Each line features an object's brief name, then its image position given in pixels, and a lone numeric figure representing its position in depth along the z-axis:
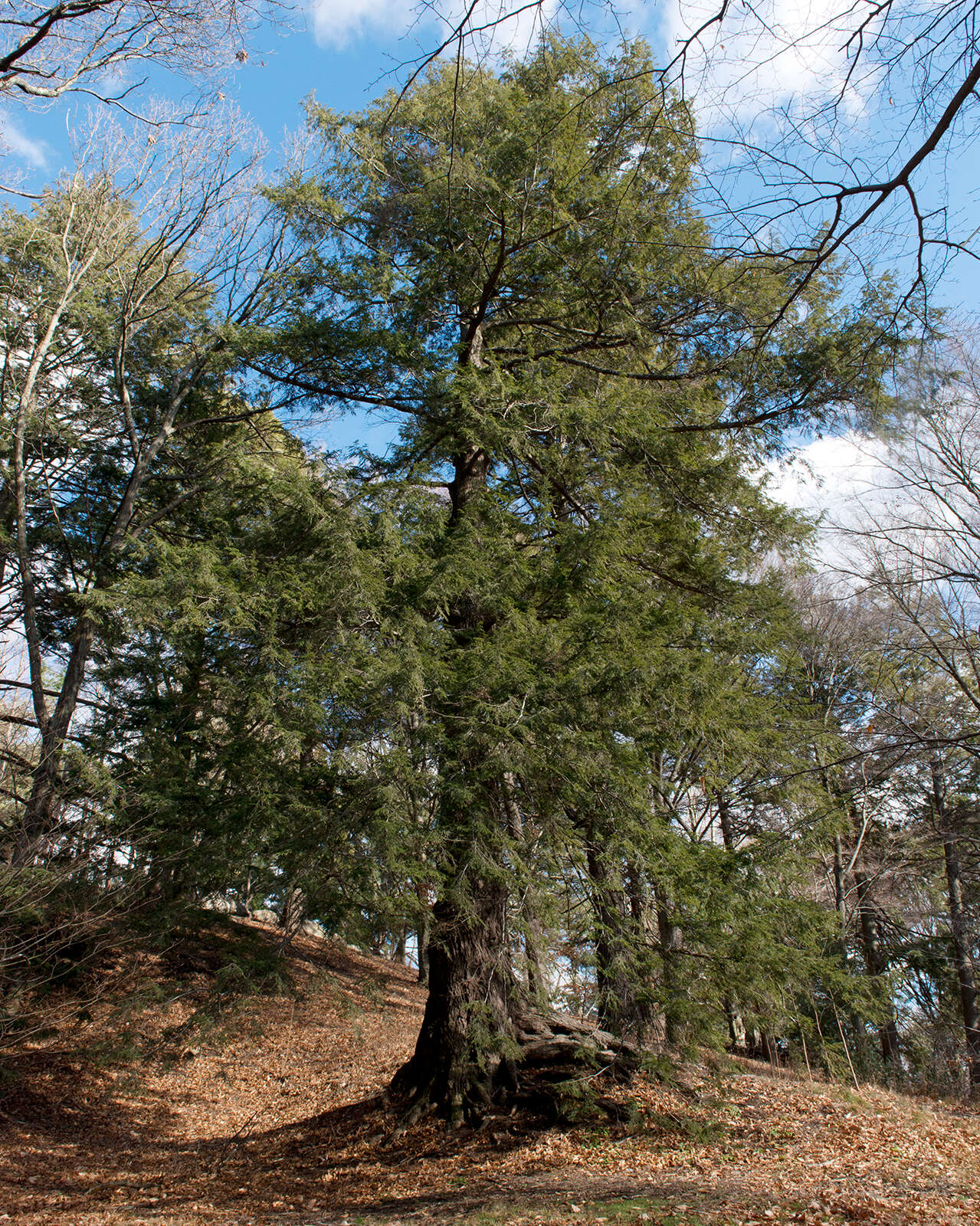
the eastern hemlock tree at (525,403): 6.34
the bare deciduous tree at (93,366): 10.08
